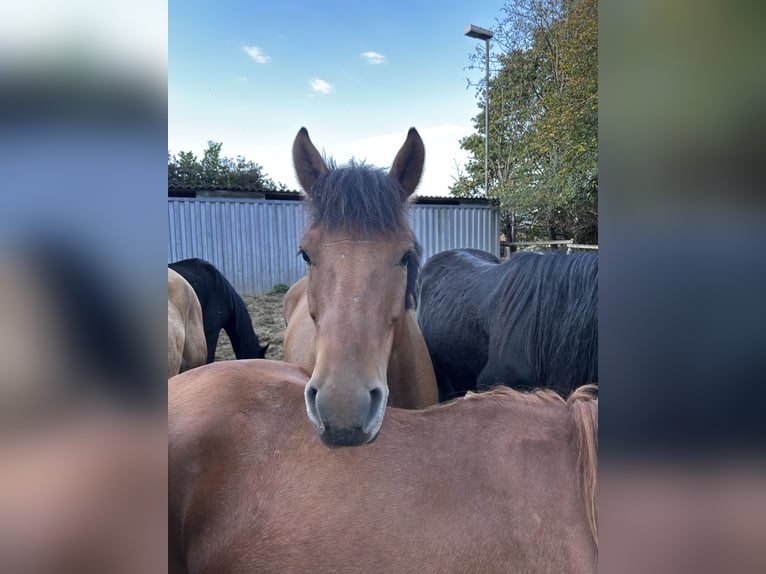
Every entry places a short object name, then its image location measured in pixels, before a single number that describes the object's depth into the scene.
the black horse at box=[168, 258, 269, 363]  4.99
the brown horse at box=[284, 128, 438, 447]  1.18
